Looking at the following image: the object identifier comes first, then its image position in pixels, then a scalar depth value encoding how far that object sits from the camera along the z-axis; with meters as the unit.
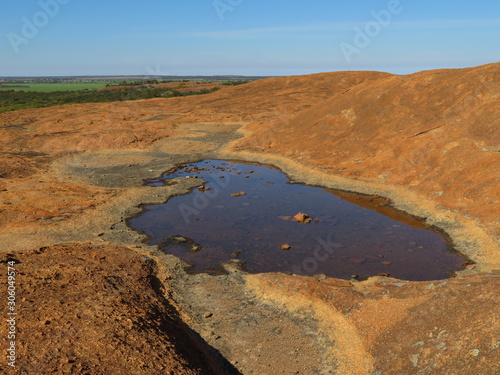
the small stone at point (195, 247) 19.95
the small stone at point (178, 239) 20.91
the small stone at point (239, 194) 28.95
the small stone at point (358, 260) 18.78
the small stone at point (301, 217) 23.66
